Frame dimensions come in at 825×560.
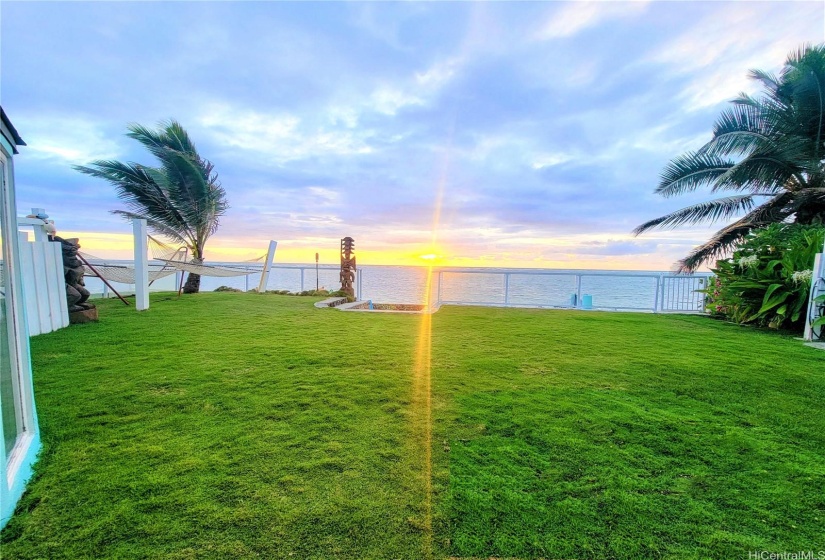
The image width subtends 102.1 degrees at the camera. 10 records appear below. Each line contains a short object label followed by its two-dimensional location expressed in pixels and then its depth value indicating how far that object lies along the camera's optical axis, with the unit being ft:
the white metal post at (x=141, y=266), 17.97
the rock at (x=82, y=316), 14.61
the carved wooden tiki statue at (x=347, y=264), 30.04
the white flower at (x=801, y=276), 14.93
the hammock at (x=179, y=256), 25.46
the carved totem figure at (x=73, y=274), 14.56
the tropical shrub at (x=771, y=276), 15.60
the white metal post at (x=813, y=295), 13.96
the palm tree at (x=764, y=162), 21.06
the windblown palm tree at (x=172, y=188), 27.27
